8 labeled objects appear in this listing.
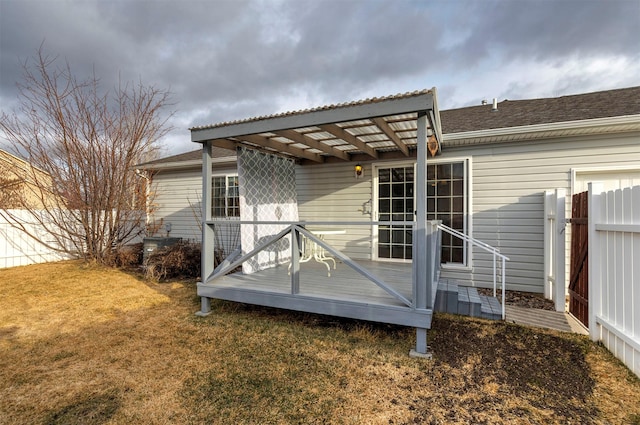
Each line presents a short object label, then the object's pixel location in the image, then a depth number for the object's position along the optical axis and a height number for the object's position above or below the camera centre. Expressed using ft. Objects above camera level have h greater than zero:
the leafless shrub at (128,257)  24.71 -3.41
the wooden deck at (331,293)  10.28 -3.04
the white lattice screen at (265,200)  15.31 +0.91
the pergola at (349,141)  9.73 +3.56
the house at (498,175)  14.92 +2.36
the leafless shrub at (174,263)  20.78 -3.29
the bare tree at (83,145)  23.02 +5.53
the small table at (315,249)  16.44 -2.01
